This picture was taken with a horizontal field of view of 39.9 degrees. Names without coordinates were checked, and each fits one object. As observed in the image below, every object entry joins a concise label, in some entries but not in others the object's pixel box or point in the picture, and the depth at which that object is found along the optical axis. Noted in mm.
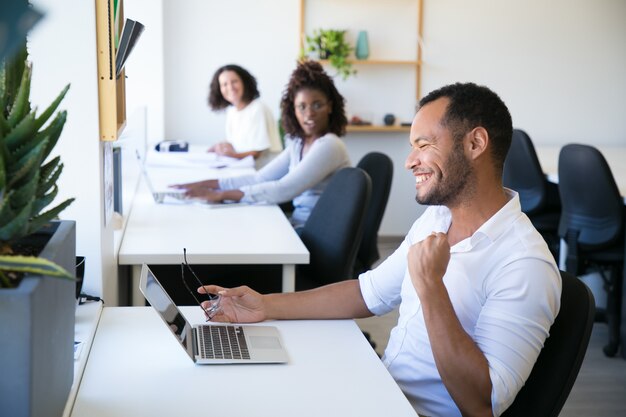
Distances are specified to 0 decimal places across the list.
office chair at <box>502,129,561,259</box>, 4387
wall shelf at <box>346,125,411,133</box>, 5777
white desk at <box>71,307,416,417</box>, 1385
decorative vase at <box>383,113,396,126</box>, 5859
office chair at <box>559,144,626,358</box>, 3691
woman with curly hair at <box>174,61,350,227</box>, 3449
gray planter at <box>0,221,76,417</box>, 980
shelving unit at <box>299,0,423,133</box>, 5750
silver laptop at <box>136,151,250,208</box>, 3343
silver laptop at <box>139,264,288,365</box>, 1566
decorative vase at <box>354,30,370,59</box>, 5723
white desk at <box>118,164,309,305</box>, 2436
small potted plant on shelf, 5578
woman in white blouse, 5234
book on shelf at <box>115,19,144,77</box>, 2018
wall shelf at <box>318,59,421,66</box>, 5668
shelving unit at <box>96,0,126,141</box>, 1839
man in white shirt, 1491
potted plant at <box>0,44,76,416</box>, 981
